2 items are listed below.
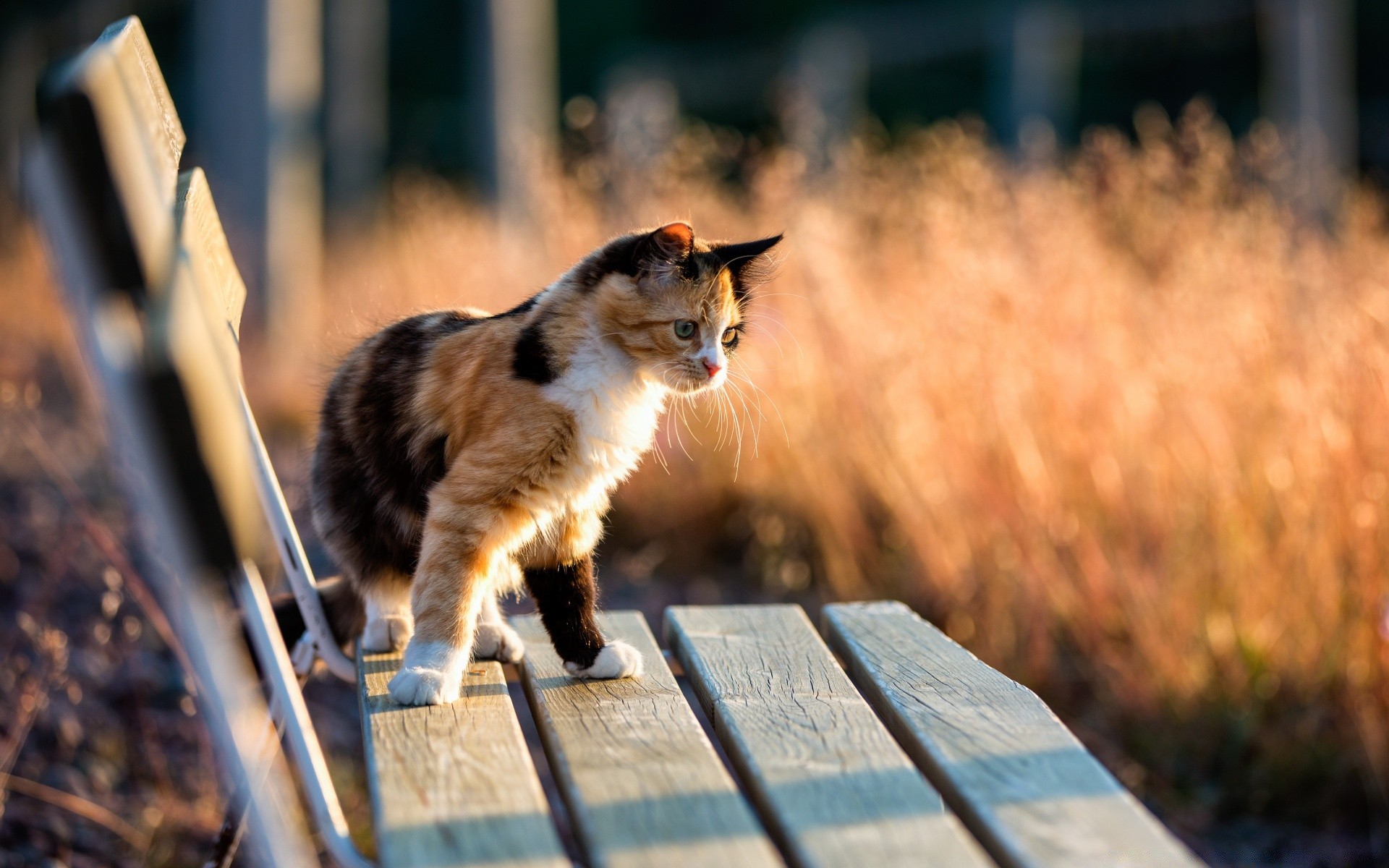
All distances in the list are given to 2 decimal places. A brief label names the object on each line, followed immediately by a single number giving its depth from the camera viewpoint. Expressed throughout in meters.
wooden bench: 3.87
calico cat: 4.17
